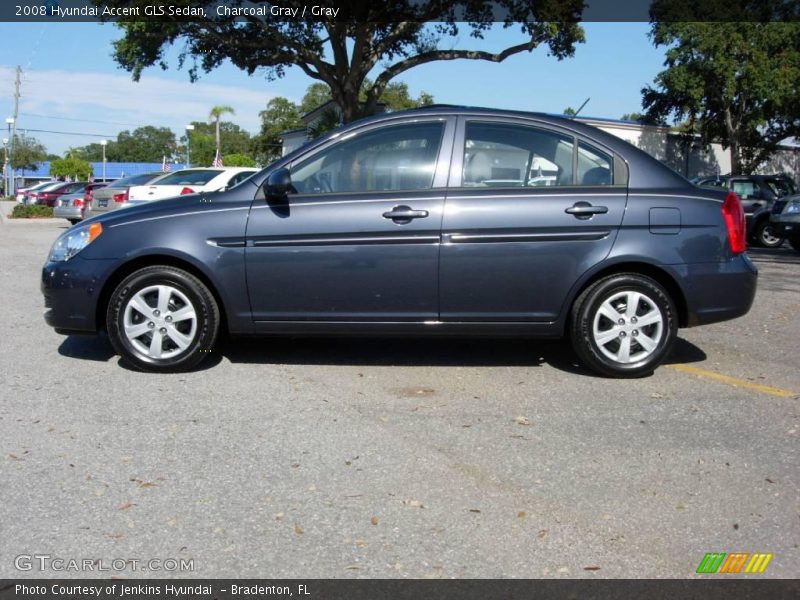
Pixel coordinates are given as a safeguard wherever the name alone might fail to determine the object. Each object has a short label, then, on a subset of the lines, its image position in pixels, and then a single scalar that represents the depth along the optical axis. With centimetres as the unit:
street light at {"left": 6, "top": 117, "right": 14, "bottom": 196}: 6578
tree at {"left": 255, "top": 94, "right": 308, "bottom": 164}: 7456
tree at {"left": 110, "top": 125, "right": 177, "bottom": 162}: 12775
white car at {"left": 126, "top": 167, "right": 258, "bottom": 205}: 1627
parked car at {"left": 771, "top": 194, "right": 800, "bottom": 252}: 1661
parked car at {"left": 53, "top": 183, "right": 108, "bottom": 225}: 2378
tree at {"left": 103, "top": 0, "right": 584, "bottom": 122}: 2497
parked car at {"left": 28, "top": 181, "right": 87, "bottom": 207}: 3788
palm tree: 6639
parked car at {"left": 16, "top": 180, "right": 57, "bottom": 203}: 4136
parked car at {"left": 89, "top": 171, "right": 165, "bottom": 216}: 1827
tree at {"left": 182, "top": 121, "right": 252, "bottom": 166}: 8081
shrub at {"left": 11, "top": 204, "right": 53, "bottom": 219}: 3046
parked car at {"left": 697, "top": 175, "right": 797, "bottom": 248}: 1881
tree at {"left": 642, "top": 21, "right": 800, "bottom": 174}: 3456
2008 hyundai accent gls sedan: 558
